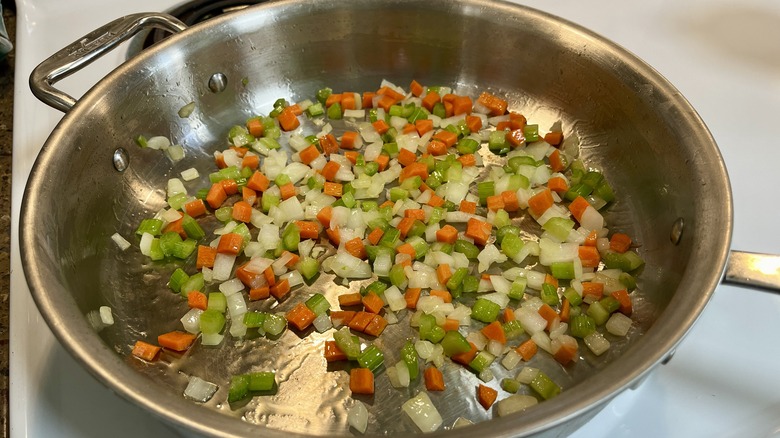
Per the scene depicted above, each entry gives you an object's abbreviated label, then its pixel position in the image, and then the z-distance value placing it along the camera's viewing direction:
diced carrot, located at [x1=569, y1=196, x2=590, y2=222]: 0.35
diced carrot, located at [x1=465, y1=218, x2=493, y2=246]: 0.33
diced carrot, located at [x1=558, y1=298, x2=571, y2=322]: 0.30
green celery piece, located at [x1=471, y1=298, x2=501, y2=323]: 0.30
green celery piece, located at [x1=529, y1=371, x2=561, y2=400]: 0.27
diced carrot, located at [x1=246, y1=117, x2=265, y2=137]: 0.40
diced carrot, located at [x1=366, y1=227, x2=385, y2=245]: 0.34
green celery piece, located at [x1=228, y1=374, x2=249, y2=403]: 0.27
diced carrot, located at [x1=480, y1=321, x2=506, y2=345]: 0.29
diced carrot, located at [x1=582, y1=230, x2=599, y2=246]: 0.33
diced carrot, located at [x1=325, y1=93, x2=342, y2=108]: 0.41
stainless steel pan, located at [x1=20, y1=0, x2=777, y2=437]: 0.23
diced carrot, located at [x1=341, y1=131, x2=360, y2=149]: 0.39
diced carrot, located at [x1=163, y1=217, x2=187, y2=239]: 0.34
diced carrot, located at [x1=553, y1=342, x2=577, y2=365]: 0.29
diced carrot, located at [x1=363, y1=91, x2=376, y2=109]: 0.42
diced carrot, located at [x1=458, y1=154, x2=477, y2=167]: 0.38
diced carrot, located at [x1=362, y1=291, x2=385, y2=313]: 0.30
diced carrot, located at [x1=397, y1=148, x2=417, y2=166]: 0.38
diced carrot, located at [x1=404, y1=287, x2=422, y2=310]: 0.31
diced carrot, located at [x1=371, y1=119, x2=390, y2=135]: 0.40
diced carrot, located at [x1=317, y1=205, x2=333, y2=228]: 0.34
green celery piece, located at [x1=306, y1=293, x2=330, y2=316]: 0.31
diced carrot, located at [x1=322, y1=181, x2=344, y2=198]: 0.36
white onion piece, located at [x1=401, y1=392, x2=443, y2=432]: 0.26
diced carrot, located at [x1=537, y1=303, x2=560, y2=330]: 0.30
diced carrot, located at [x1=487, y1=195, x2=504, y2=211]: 0.35
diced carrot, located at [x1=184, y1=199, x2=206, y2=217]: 0.35
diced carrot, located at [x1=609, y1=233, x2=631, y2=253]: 0.33
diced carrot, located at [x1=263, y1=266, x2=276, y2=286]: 0.32
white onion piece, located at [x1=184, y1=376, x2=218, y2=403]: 0.28
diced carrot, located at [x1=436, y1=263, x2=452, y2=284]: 0.31
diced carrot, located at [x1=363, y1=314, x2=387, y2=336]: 0.30
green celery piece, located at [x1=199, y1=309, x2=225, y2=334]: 0.30
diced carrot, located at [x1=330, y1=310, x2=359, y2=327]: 0.30
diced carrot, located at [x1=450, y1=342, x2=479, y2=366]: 0.29
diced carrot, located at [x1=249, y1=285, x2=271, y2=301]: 0.31
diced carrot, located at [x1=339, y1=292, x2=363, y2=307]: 0.31
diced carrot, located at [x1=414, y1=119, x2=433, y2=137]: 0.40
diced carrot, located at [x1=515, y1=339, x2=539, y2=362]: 0.29
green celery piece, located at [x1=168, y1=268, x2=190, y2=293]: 0.32
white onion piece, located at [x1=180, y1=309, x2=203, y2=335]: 0.30
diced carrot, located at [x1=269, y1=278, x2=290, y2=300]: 0.31
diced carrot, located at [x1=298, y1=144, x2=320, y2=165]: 0.38
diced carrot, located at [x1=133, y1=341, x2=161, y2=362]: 0.29
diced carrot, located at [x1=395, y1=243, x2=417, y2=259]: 0.33
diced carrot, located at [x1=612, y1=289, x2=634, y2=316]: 0.30
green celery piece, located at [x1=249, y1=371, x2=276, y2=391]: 0.28
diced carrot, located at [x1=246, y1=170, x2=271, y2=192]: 0.37
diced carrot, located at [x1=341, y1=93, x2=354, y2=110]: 0.41
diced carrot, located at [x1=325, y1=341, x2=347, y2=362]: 0.29
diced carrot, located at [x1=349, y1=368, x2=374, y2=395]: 0.27
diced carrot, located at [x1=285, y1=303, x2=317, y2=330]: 0.30
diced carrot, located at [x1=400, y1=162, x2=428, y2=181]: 0.37
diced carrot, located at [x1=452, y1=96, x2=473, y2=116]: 0.40
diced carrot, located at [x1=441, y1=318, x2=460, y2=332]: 0.29
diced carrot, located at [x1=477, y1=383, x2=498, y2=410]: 0.27
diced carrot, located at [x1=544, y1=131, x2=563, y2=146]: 0.39
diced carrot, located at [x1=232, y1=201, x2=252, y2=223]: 0.35
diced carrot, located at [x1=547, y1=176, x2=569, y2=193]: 0.36
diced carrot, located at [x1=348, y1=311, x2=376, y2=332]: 0.30
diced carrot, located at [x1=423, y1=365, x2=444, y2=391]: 0.28
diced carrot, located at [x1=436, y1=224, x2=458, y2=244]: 0.33
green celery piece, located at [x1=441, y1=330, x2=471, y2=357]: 0.28
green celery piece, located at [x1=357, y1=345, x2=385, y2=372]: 0.28
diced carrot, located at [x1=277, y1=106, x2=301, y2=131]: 0.40
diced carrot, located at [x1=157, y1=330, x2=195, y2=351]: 0.29
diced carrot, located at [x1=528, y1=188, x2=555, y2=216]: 0.34
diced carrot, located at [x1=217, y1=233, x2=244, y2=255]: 0.33
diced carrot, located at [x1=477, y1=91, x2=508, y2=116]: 0.41
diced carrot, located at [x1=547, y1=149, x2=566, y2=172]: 0.37
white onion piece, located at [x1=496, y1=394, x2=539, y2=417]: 0.27
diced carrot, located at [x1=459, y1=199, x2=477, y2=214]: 0.35
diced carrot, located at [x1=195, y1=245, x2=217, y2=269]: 0.33
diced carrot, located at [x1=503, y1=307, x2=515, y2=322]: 0.30
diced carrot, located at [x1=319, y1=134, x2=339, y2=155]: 0.39
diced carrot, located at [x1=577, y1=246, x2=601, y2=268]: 0.32
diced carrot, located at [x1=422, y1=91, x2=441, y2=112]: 0.41
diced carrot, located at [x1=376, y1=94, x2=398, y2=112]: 0.41
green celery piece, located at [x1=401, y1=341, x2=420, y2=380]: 0.28
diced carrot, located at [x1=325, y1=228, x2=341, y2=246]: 0.34
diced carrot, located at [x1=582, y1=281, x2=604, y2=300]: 0.31
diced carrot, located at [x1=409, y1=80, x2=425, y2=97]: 0.42
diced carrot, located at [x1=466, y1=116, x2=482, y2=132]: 0.40
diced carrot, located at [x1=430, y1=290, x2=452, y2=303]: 0.31
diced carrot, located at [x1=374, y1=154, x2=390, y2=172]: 0.38
